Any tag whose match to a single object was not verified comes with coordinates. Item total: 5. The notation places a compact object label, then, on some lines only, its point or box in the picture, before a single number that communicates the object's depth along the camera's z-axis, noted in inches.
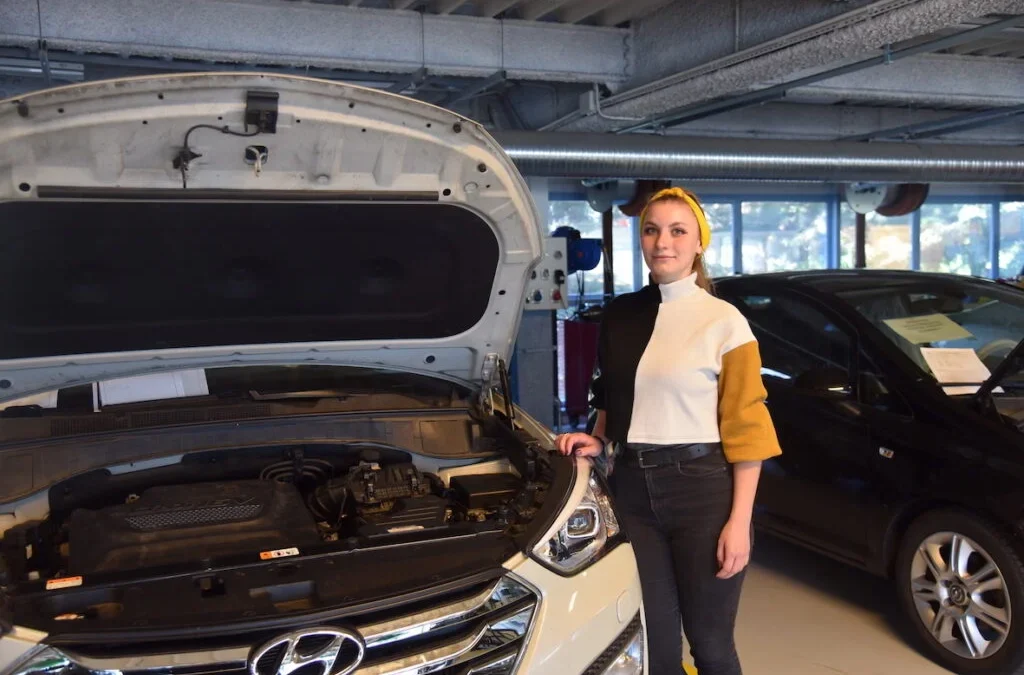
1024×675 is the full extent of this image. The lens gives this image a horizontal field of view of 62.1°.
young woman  77.0
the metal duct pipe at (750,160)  219.6
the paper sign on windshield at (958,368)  124.5
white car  66.8
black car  112.5
